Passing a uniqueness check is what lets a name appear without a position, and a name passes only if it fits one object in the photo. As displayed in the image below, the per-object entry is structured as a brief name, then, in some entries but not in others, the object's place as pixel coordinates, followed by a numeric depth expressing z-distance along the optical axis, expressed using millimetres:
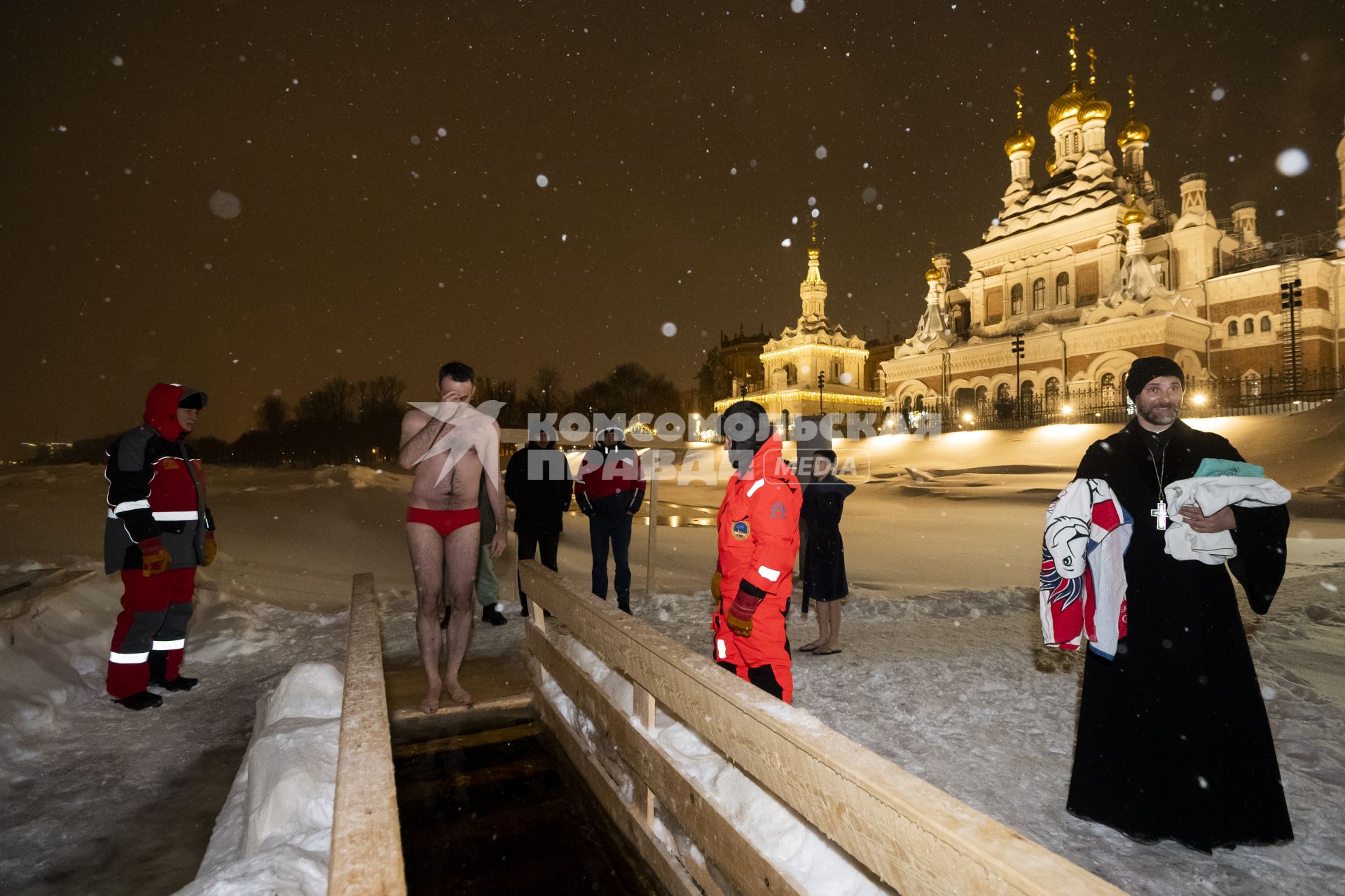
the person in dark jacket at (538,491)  7414
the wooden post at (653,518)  8383
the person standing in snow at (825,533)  5992
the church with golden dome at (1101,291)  36969
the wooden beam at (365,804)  1491
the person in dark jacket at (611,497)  7016
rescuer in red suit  4887
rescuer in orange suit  3434
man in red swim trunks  4379
